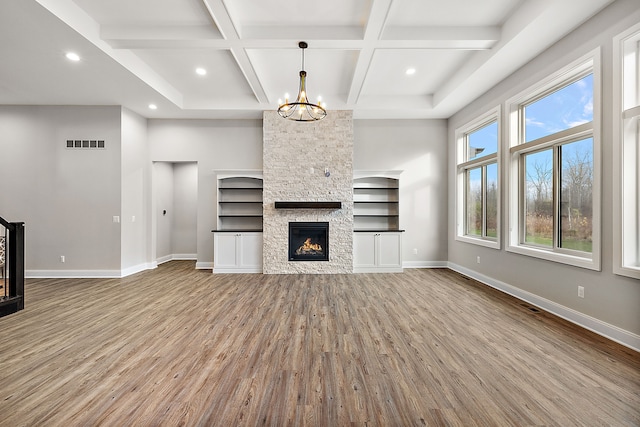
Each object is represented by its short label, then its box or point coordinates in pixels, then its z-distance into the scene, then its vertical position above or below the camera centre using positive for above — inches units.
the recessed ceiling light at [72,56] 147.1 +78.9
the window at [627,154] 107.3 +21.3
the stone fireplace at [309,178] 233.6 +27.4
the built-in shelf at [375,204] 253.3 +7.4
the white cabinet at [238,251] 234.8 -30.5
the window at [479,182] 195.5 +23.1
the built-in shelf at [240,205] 254.4 +6.6
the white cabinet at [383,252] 235.0 -31.3
